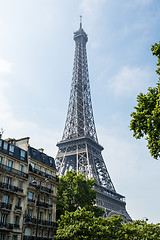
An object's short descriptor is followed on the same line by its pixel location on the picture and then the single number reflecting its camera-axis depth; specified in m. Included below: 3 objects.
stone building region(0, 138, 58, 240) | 34.38
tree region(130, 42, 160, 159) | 20.75
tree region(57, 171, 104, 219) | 46.62
